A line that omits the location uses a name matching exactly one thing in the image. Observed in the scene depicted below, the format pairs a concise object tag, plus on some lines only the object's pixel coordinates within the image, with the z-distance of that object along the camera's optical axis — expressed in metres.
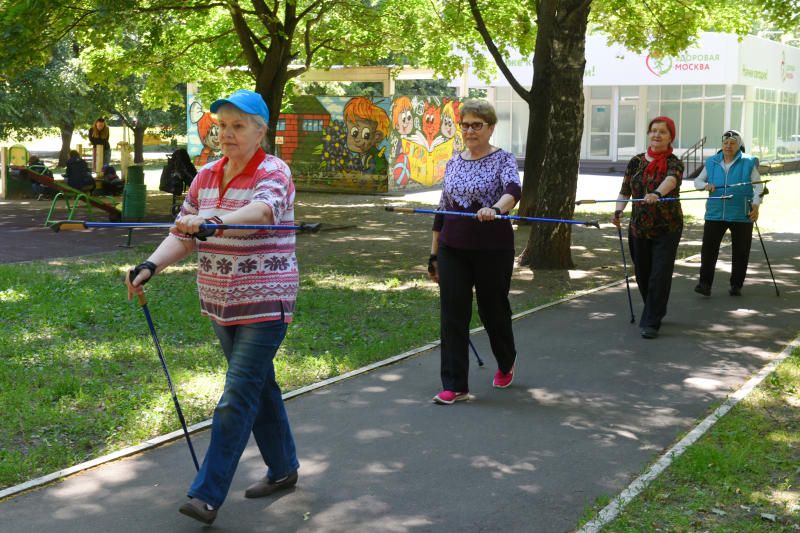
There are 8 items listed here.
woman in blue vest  10.63
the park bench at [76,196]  17.71
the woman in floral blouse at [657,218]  8.65
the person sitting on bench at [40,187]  23.07
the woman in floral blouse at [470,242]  6.42
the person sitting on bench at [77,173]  20.53
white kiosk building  40.84
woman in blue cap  4.45
